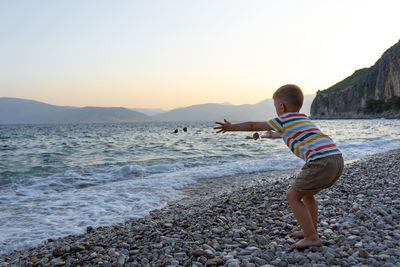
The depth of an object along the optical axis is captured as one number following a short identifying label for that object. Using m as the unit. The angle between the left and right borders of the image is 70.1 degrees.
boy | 3.28
